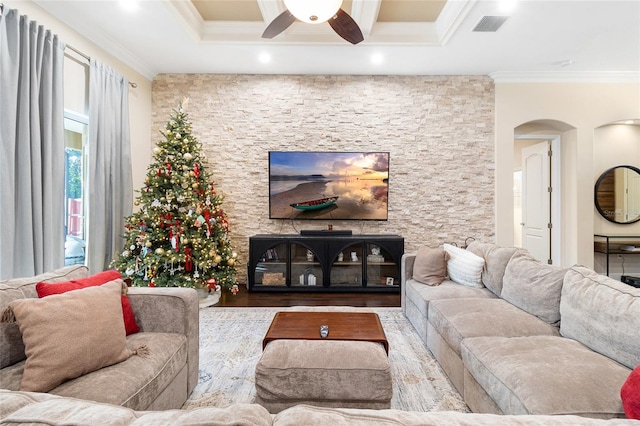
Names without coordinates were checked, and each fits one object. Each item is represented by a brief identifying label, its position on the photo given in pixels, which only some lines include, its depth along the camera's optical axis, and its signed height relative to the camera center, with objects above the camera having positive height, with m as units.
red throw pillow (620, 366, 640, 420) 0.98 -0.59
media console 4.29 -0.69
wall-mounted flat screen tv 4.55 +0.39
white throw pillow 2.82 -0.51
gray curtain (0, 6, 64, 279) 2.47 +0.54
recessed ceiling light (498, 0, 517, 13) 2.93 +1.93
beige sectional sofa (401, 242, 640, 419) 1.24 -0.68
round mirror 4.77 +0.24
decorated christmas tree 3.54 -0.19
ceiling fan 2.13 +1.47
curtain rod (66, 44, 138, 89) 3.19 +1.66
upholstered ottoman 1.56 -0.84
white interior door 5.06 +0.19
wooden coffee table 1.91 -0.75
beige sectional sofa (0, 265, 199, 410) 1.26 -0.68
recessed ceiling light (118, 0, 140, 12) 2.96 +1.97
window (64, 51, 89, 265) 3.27 +0.65
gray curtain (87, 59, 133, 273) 3.44 +0.55
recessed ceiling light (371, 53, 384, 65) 3.97 +1.96
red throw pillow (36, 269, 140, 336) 1.52 -0.38
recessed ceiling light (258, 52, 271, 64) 3.99 +1.98
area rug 1.88 -1.10
